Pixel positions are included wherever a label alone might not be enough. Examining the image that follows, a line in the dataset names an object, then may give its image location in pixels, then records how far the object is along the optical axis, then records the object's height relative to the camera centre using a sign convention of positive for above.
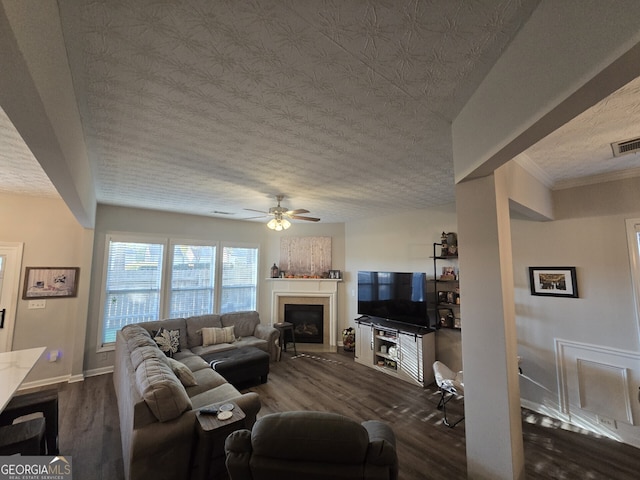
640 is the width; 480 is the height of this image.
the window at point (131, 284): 4.47 -0.28
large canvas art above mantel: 6.09 +0.28
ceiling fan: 3.78 +0.76
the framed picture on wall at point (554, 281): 3.04 -0.15
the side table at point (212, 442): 1.93 -1.26
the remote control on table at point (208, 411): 2.12 -1.12
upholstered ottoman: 3.77 -1.36
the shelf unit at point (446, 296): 4.05 -0.42
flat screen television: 4.22 -0.48
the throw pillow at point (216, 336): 4.52 -1.14
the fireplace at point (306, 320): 5.82 -1.13
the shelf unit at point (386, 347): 4.46 -1.34
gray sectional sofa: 1.87 -1.16
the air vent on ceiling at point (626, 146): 2.03 +0.94
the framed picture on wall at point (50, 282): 3.84 -0.21
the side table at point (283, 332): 5.31 -1.28
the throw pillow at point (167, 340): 4.09 -1.11
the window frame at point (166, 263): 4.38 +0.10
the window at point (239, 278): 5.66 -0.21
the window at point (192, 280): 5.09 -0.23
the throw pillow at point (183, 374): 2.91 -1.14
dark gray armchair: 1.40 -0.97
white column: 1.68 -0.44
